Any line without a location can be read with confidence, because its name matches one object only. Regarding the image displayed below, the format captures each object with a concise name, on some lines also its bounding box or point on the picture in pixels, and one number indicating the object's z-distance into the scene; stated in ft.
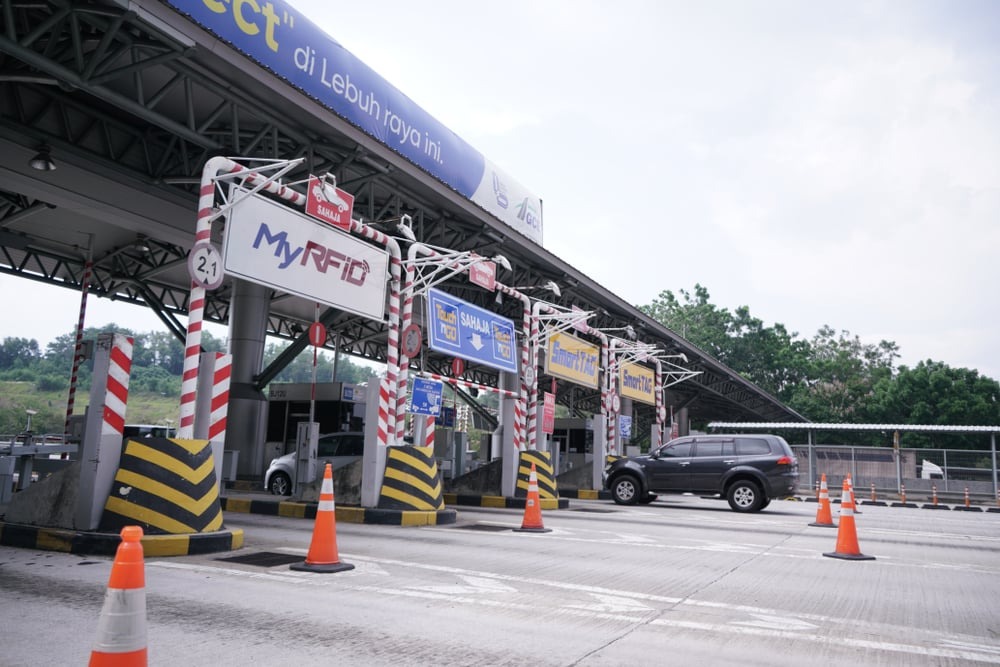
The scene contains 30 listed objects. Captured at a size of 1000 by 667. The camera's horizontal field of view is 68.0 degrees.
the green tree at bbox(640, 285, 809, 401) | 226.58
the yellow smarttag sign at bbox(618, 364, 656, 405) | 79.41
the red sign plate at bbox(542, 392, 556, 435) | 58.95
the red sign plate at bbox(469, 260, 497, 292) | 46.11
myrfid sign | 31.45
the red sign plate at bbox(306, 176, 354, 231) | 34.12
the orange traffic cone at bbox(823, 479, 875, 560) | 29.35
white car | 58.08
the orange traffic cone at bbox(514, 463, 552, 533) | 34.94
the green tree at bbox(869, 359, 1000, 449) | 171.42
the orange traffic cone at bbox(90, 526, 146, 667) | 8.71
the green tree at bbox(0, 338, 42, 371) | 286.46
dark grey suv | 55.62
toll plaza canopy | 28.60
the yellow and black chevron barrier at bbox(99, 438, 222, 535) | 24.58
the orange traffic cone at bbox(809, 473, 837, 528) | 43.19
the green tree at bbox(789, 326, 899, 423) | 201.67
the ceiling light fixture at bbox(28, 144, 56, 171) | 37.50
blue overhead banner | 34.91
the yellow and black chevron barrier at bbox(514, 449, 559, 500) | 52.26
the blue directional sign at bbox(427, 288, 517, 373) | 46.70
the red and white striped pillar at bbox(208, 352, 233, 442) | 29.01
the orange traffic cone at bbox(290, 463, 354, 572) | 21.97
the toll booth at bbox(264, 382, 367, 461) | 70.44
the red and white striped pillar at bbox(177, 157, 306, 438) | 28.17
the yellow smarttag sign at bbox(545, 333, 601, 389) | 64.75
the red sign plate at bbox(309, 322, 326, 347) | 45.80
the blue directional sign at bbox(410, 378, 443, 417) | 44.14
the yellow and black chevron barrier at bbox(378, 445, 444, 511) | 37.60
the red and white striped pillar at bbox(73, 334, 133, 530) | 24.50
